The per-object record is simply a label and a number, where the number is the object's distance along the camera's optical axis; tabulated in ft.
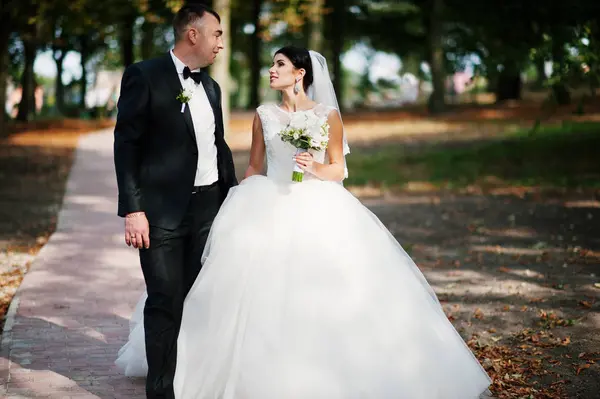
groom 17.42
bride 17.12
